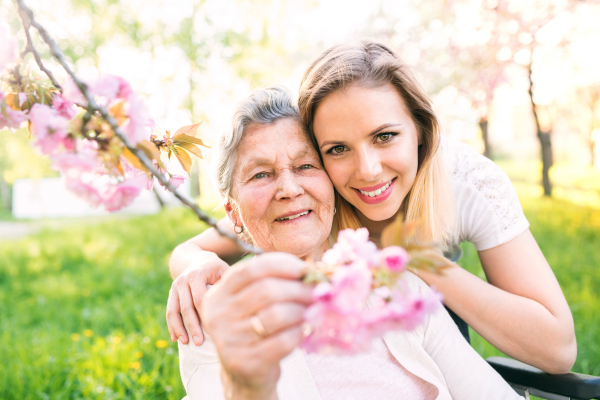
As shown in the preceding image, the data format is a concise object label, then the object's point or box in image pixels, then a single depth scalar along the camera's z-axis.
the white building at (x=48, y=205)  18.81
